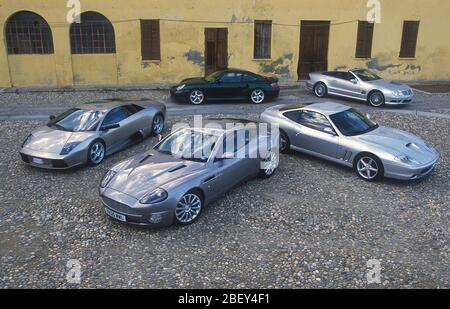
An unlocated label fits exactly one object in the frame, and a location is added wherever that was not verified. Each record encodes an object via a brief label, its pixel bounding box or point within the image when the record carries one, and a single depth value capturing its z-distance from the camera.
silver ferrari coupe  7.91
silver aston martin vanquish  6.23
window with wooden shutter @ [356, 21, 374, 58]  19.17
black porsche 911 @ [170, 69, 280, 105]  14.66
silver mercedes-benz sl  14.32
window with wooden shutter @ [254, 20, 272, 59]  18.69
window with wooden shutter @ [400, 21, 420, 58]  19.53
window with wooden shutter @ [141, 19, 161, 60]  18.08
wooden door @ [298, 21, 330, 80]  19.02
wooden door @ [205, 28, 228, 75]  18.50
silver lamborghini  8.51
